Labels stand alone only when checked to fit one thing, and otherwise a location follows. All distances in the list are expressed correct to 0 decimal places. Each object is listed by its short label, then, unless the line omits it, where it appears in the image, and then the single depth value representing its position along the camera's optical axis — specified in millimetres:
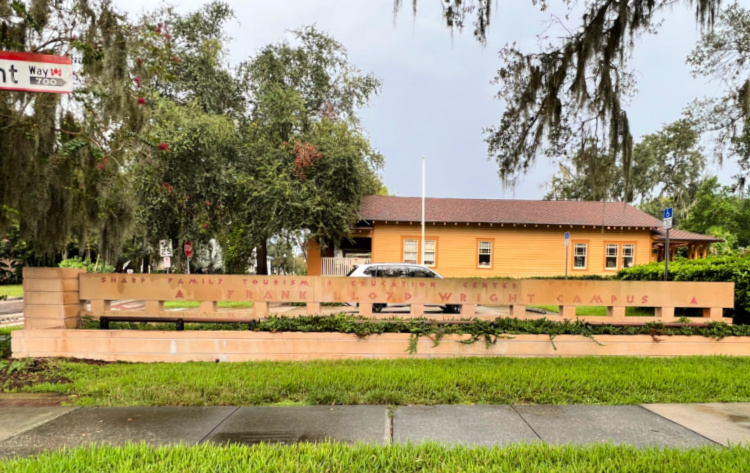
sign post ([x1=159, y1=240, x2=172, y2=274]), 17719
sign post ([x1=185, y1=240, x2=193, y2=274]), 18078
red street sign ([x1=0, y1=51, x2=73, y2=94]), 4148
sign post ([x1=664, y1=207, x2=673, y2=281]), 8944
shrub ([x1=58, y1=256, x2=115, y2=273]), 23294
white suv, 11609
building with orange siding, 20906
